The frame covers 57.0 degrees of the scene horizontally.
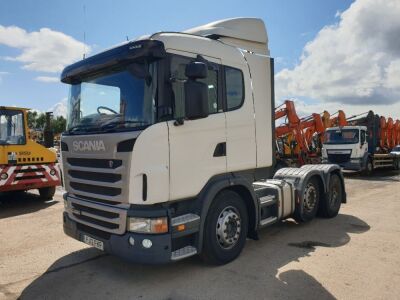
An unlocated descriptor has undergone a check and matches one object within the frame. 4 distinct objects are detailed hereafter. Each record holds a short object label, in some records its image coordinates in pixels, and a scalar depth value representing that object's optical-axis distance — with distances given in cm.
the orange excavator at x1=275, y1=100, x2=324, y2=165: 1714
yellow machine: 919
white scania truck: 412
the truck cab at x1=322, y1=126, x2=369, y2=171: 1695
